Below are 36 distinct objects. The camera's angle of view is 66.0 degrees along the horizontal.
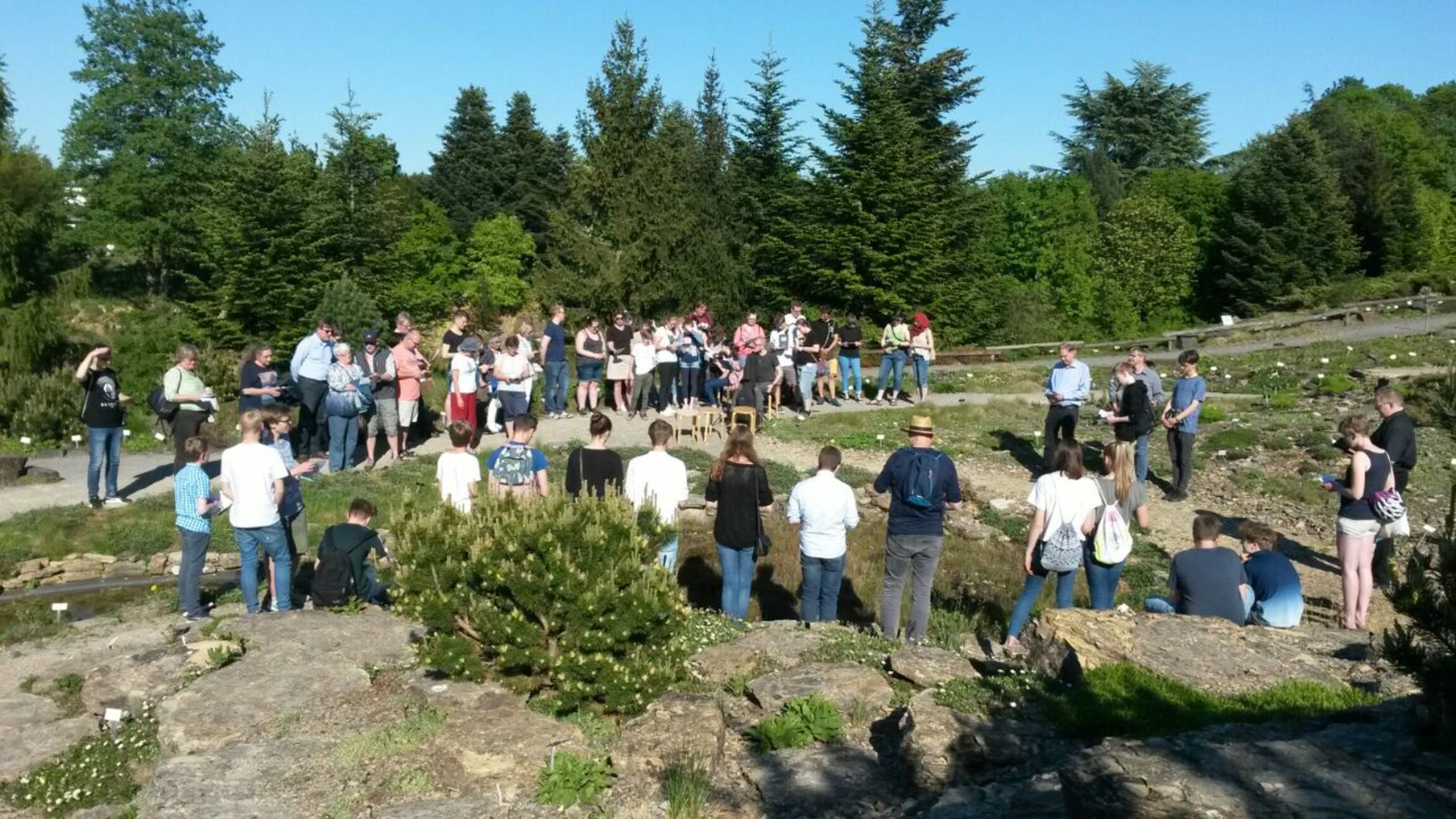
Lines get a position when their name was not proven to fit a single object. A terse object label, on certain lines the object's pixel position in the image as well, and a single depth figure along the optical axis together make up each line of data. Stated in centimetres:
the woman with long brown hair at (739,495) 867
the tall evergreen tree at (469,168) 5412
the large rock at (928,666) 715
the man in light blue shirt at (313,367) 1396
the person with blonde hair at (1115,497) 855
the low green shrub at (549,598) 640
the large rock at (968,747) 596
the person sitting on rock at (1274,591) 802
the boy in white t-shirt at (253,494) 868
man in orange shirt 1458
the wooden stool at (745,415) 1683
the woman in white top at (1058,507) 823
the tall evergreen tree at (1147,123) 5612
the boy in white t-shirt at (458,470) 884
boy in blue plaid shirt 880
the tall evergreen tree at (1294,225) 4084
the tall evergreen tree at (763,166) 3791
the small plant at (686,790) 579
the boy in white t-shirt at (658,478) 887
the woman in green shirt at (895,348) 1988
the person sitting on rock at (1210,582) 785
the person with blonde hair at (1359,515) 914
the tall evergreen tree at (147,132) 3988
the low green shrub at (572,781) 588
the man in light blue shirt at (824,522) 859
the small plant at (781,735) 650
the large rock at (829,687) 688
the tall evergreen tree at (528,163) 5381
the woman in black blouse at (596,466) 897
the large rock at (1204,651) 650
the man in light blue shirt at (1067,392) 1440
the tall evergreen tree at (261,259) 2939
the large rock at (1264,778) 425
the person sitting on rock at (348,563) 884
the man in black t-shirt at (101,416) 1214
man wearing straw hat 827
